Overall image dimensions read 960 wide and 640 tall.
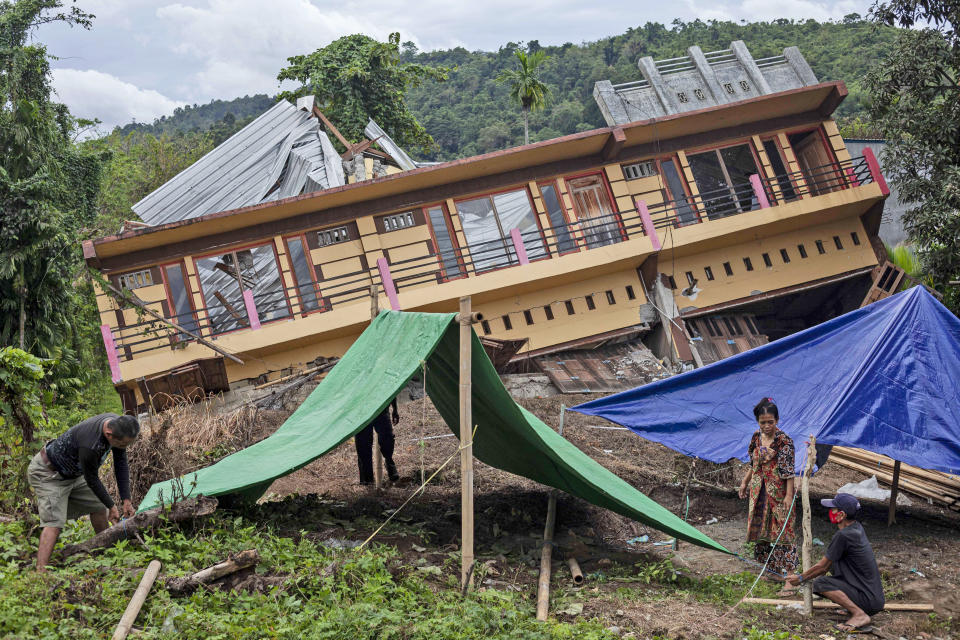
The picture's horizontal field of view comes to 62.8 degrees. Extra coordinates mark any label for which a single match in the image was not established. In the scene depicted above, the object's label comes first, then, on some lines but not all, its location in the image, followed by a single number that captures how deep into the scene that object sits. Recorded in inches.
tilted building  655.1
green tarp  239.8
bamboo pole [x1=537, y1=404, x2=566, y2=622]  214.4
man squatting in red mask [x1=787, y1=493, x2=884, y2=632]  220.2
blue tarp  285.7
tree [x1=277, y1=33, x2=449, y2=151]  944.3
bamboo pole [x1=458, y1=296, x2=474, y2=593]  223.9
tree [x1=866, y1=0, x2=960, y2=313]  505.7
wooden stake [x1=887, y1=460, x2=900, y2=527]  314.0
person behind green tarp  320.5
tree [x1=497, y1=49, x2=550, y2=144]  1216.8
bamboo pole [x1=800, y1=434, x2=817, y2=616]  223.6
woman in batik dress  254.7
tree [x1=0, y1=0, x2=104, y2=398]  546.0
